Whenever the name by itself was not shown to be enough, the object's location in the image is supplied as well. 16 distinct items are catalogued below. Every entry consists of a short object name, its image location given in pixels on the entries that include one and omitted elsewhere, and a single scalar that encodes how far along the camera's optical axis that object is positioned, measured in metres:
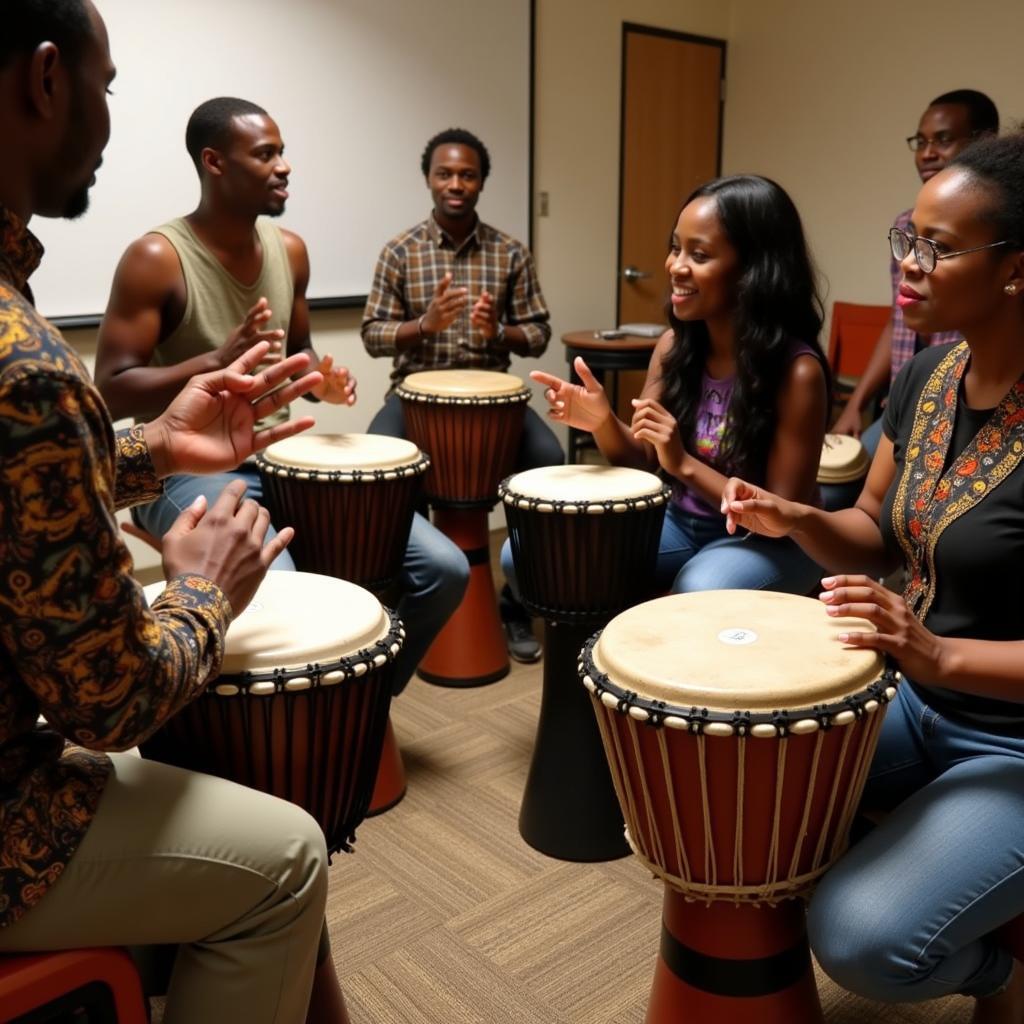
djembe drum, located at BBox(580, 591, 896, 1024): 1.39
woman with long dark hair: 2.31
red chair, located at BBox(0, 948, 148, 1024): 1.10
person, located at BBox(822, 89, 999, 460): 3.50
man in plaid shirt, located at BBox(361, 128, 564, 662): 3.54
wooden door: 5.33
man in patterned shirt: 0.98
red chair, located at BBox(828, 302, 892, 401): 5.06
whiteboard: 3.56
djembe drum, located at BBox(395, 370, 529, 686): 3.12
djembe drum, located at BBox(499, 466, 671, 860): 2.27
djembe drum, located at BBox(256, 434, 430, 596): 2.45
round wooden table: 4.45
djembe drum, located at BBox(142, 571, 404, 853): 1.45
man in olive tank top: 2.48
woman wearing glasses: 1.40
